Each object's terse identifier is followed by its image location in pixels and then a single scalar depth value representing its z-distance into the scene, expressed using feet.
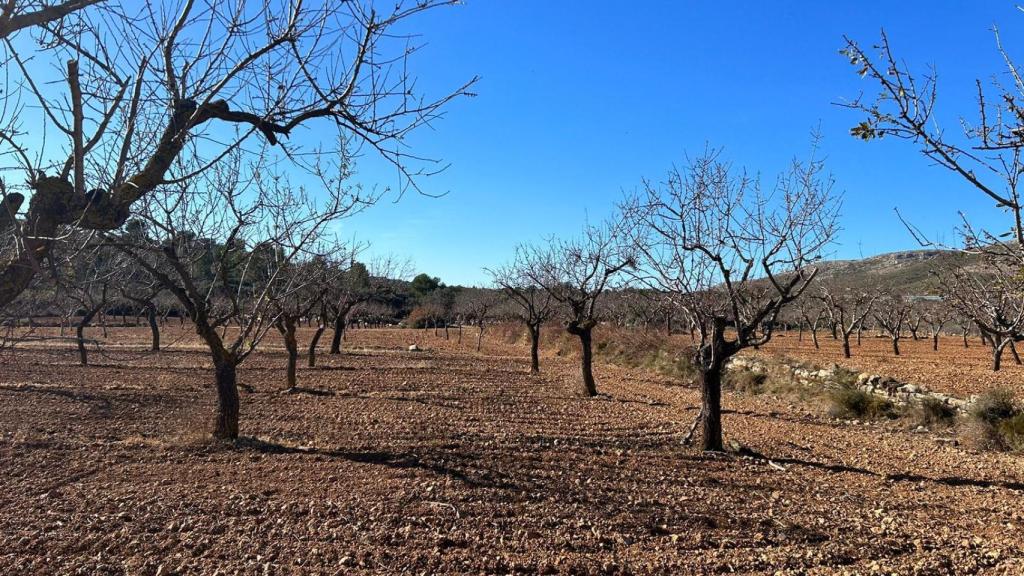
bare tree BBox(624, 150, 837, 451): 23.99
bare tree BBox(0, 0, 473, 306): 8.12
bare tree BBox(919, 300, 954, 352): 111.54
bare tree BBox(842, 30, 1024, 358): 8.84
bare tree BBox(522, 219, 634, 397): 44.93
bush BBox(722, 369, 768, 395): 52.54
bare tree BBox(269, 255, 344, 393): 29.58
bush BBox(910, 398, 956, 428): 35.58
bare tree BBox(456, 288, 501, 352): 134.93
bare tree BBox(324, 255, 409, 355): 70.17
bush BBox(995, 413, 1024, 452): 29.09
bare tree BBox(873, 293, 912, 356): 100.74
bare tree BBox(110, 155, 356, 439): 23.03
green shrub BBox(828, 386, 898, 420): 38.32
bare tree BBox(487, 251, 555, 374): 64.23
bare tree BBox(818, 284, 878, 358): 90.38
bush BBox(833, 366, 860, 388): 44.90
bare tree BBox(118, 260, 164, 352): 28.95
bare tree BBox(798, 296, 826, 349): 114.77
